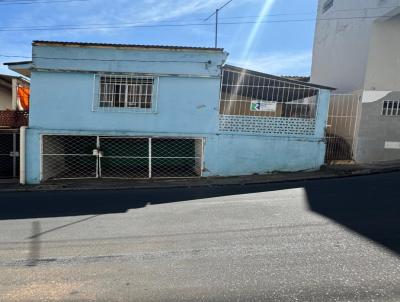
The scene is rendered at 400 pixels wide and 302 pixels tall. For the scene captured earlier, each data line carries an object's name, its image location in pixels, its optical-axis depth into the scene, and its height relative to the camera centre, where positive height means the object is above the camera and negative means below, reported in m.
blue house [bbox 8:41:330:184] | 11.34 +0.20
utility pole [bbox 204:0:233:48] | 16.95 +4.67
